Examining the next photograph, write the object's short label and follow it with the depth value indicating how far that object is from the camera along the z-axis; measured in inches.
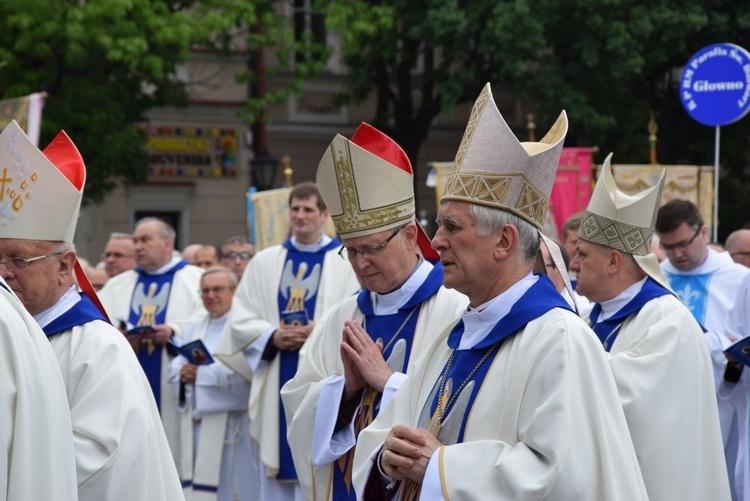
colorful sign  839.1
